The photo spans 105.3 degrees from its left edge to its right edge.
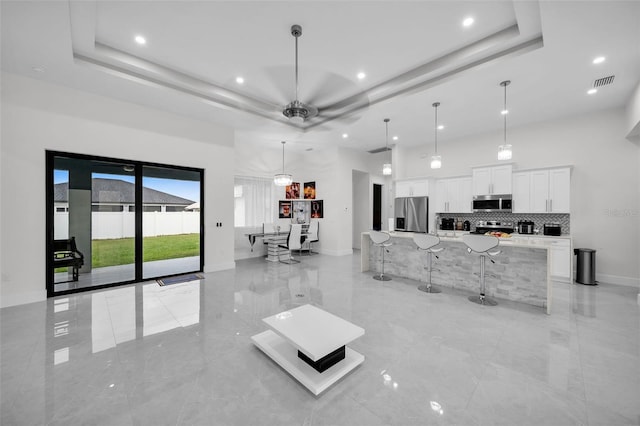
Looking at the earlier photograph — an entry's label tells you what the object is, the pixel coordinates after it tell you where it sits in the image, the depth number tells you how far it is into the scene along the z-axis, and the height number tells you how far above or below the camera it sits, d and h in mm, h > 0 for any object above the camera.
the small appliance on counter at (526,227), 5426 -348
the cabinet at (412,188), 6941 +703
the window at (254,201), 7520 +351
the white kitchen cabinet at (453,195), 6377 +437
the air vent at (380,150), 8047 +2099
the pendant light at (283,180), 6309 +838
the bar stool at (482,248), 3607 -544
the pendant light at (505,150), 3836 +975
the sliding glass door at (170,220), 5020 -181
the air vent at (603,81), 3723 +2035
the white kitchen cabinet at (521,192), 5438 +428
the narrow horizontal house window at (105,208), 4464 +78
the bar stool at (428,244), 4227 -580
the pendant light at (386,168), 5406 +971
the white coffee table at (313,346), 1933 -1211
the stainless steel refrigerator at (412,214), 6910 -69
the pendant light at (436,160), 4595 +1009
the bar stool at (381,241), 4896 -593
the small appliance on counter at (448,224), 6591 -340
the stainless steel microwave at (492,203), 5633 +206
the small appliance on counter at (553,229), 5086 -373
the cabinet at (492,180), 5654 +763
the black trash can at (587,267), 4672 -1070
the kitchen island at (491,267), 3604 -976
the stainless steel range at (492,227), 5777 -371
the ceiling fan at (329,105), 2990 +2195
